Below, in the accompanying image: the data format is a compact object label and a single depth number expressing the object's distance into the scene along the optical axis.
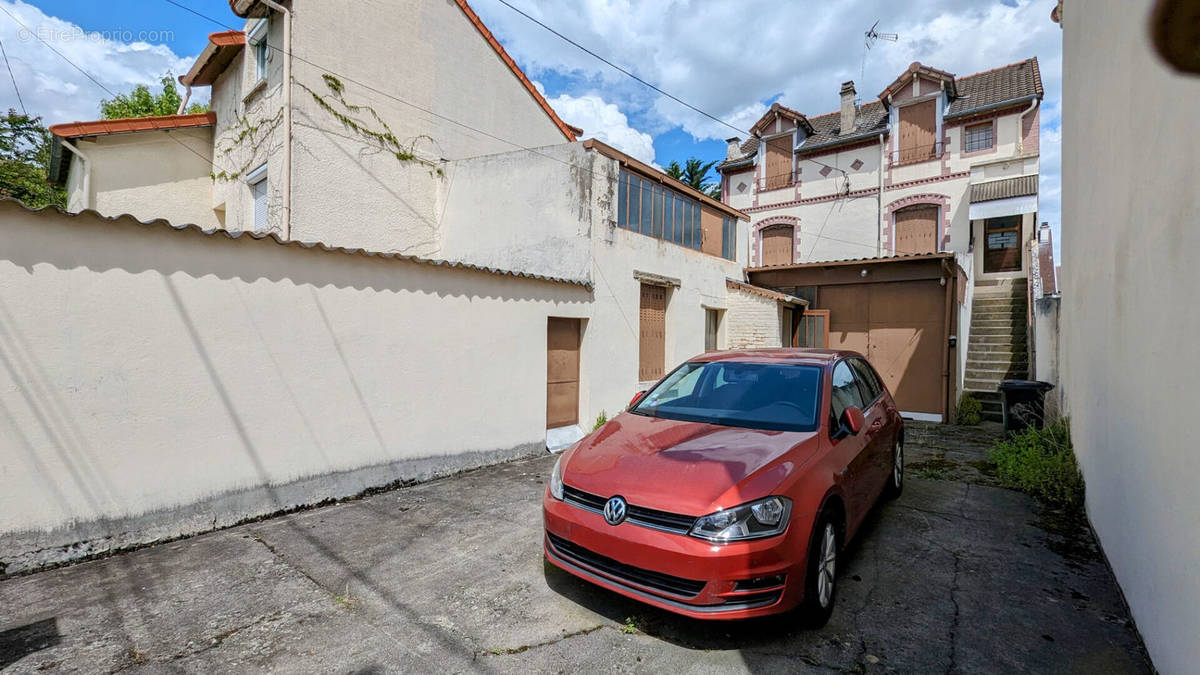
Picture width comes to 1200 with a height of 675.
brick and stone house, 11.06
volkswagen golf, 2.66
